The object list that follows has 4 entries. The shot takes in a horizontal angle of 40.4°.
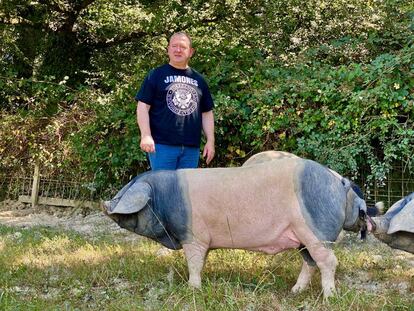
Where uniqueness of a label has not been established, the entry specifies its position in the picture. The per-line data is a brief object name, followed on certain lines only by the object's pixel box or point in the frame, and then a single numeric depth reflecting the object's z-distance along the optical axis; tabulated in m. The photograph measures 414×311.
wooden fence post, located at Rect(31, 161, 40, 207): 8.71
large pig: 3.48
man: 4.16
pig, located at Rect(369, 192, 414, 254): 3.36
